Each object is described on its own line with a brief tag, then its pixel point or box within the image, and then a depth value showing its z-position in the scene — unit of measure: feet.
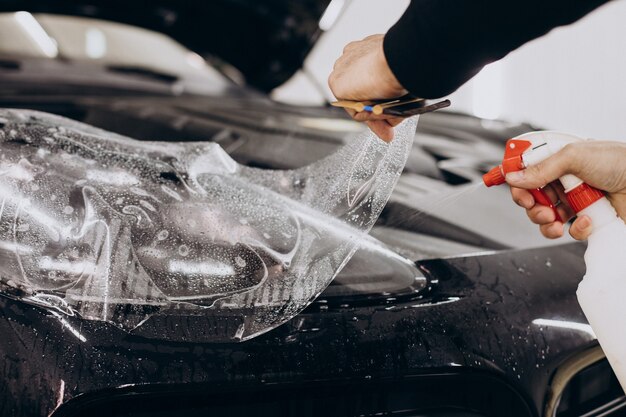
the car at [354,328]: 2.57
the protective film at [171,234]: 2.76
